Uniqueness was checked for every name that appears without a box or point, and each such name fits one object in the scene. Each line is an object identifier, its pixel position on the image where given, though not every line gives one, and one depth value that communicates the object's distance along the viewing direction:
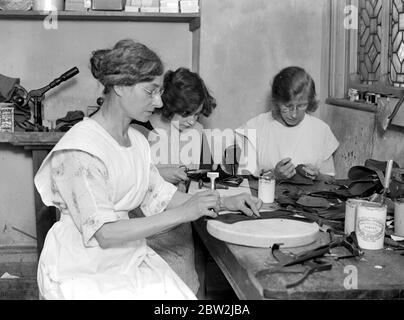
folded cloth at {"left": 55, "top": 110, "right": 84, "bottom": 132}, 3.52
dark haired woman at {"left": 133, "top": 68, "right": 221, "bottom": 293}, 2.86
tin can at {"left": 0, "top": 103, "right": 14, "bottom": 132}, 3.39
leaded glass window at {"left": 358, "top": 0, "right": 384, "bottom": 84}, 3.06
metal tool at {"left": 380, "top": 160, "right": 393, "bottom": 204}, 1.86
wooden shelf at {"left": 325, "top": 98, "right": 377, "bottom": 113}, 2.90
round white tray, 1.63
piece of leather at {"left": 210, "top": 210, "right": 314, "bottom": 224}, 1.84
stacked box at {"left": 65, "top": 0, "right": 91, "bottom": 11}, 3.50
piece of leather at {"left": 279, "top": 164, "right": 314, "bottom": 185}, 2.63
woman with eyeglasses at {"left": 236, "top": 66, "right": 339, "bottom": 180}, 2.97
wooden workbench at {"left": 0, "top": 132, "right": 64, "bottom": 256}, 3.37
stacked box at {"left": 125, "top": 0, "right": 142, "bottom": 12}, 3.51
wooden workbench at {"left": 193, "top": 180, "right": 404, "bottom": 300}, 1.32
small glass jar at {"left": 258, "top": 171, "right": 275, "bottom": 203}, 2.24
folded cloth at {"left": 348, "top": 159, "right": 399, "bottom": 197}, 2.13
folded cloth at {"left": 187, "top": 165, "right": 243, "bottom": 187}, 2.58
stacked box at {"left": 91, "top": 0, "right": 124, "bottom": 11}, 3.50
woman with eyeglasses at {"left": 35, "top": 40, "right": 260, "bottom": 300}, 1.68
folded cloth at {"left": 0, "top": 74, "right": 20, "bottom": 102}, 3.49
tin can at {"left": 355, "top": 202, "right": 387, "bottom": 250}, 1.64
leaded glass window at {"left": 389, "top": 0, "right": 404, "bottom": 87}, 2.79
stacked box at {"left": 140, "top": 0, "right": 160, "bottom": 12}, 3.52
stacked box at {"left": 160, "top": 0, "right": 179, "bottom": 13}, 3.50
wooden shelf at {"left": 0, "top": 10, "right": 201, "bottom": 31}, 3.49
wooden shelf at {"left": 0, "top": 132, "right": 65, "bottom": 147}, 3.36
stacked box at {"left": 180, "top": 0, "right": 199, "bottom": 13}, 3.45
